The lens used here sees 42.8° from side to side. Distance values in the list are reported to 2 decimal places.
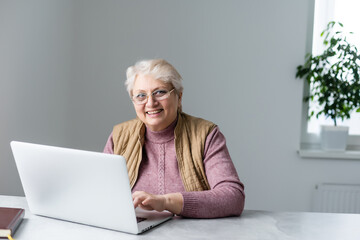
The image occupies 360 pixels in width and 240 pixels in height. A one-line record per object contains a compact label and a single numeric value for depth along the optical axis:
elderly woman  1.81
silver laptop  1.28
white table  1.33
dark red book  1.28
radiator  3.22
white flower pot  3.19
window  3.26
